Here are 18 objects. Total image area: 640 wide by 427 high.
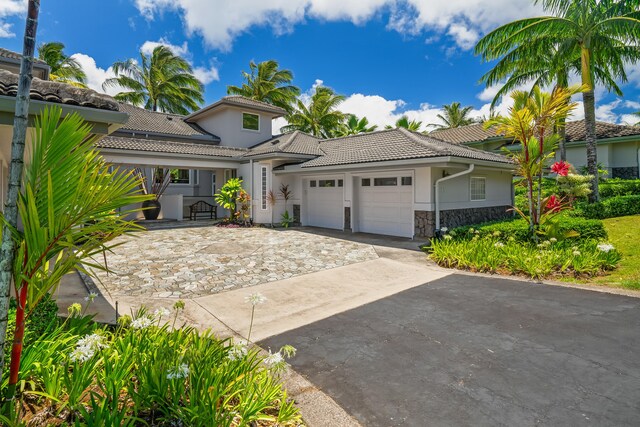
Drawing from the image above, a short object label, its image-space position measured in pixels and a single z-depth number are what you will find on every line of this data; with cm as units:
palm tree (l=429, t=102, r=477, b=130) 3928
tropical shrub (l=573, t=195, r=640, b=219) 1319
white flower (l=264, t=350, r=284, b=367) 267
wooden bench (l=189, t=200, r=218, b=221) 1884
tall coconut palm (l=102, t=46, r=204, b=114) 2725
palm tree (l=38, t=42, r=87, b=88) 2134
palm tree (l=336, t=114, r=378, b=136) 2900
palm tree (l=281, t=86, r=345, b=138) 3103
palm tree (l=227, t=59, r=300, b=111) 2911
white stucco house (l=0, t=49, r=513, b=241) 1190
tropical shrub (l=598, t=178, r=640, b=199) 1602
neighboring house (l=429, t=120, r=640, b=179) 1934
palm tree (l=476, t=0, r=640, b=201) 1320
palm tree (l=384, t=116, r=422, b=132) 2909
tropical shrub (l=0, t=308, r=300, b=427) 227
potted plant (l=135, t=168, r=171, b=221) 1851
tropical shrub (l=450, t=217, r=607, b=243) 887
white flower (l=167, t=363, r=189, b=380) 233
